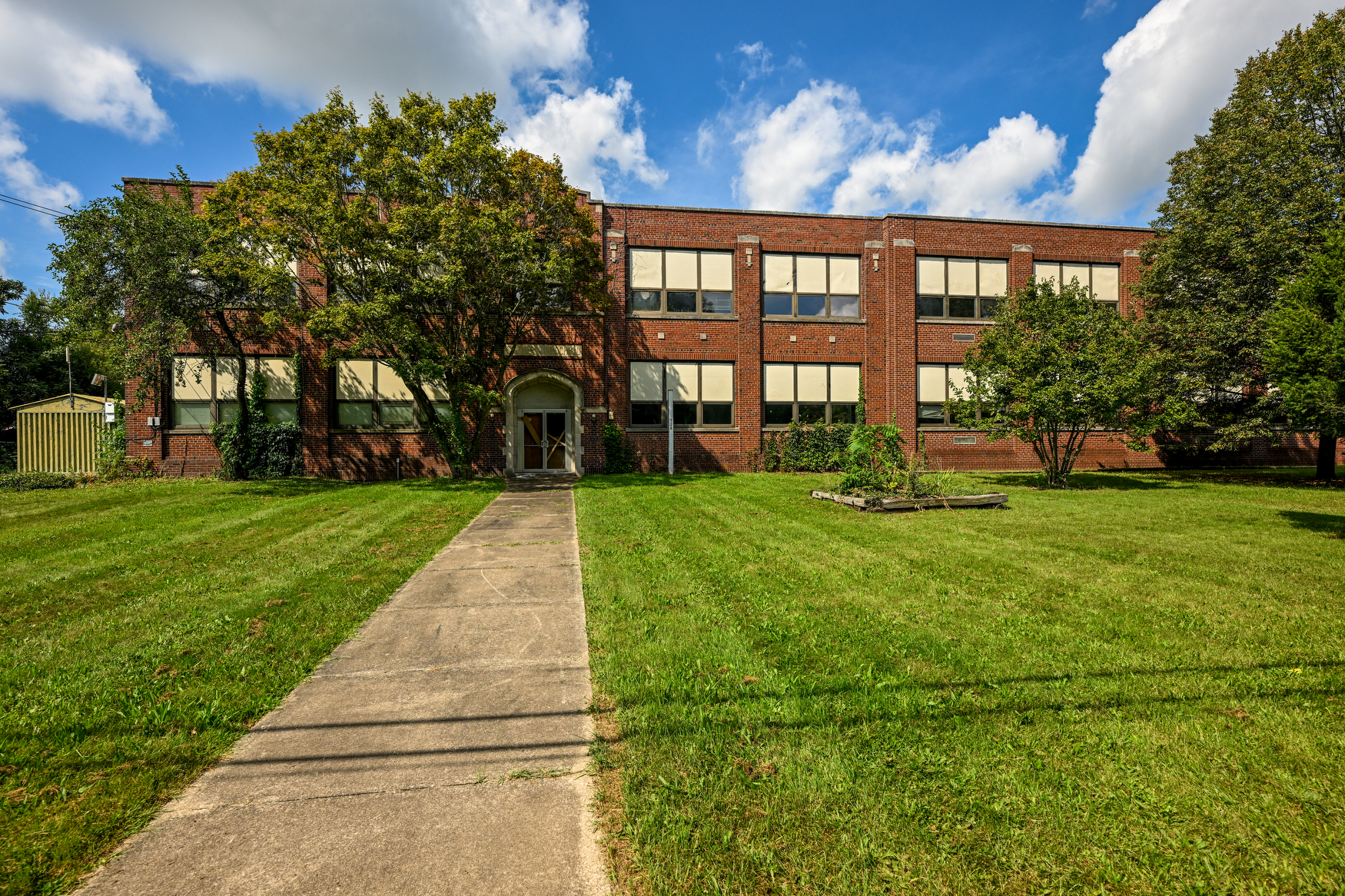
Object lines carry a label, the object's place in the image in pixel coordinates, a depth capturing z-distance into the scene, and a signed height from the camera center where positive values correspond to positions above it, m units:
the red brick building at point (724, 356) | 19.92 +3.40
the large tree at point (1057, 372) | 14.28 +1.83
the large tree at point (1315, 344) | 8.31 +1.45
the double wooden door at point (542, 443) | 21.27 +0.22
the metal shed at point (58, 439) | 18.45 +0.48
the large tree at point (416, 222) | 14.70 +5.94
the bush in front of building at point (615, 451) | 20.75 -0.13
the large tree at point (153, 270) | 14.15 +4.68
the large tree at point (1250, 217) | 17.62 +7.14
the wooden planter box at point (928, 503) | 11.14 -1.16
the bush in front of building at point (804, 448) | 21.66 -0.10
